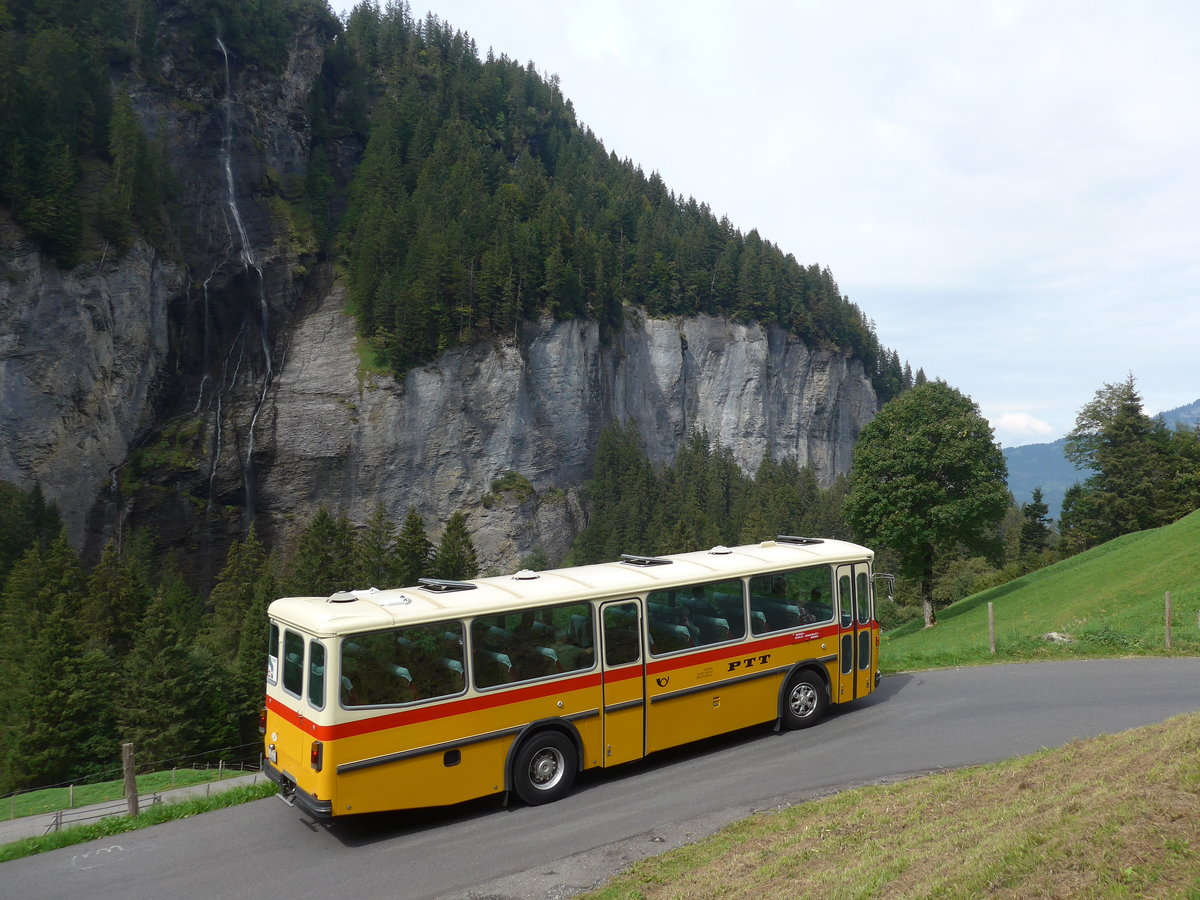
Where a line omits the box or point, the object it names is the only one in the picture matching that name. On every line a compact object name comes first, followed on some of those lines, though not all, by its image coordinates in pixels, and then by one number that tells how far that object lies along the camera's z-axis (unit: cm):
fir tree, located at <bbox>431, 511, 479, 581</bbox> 5634
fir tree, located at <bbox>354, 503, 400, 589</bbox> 5675
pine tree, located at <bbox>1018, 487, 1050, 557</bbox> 8571
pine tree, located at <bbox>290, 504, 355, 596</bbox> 5341
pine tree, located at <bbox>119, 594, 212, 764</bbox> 3759
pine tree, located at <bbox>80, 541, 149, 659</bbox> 4656
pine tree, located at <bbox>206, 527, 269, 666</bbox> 5262
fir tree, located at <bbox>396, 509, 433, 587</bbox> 5650
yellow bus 975
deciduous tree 3759
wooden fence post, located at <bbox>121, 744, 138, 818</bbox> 1097
